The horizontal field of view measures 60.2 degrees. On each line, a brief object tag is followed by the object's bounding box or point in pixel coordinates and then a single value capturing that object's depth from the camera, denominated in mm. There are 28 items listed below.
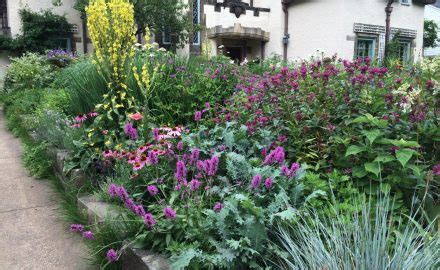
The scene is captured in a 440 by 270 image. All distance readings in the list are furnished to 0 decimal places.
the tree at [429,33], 18062
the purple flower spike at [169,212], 1904
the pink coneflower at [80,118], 3496
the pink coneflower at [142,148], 2700
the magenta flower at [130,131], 2712
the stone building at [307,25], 12922
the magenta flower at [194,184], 2064
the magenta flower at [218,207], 1914
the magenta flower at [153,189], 2093
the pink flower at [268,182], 1977
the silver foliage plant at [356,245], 1559
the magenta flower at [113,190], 2119
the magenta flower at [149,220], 1961
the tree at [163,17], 11016
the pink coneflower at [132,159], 2592
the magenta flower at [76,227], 2176
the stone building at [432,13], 23578
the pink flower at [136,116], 3100
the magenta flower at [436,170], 2031
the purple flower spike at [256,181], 1974
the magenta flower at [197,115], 2852
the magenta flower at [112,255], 1964
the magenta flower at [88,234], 2147
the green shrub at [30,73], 8789
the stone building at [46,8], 11945
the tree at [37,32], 11766
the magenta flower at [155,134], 2662
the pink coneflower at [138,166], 2492
